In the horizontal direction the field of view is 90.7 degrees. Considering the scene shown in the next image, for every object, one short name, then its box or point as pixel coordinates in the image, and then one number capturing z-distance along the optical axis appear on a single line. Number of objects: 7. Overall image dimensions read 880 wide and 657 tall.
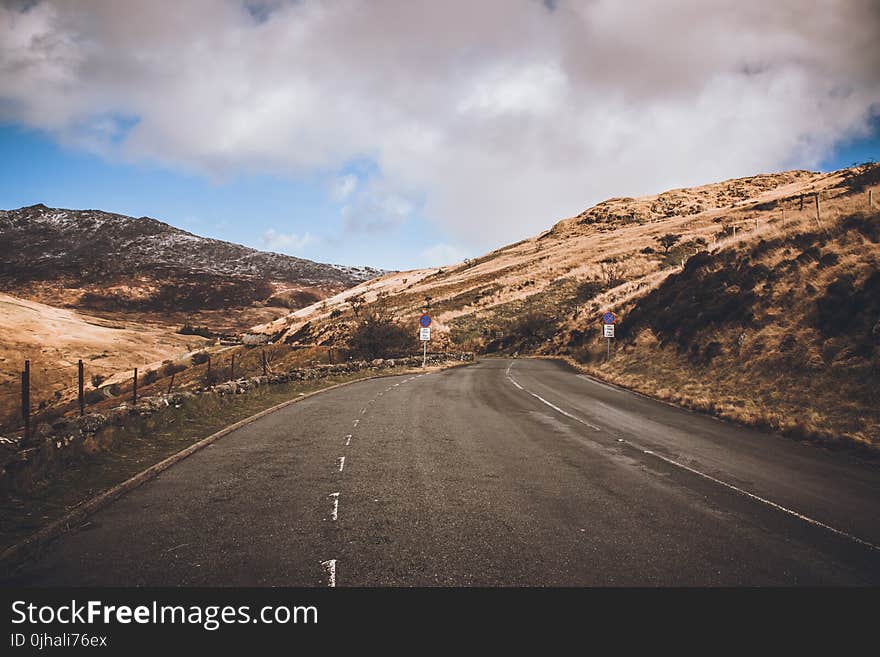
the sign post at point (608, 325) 25.81
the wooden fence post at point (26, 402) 8.37
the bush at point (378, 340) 34.47
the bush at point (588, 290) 54.69
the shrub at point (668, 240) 64.75
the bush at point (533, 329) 44.78
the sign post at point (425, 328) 29.04
